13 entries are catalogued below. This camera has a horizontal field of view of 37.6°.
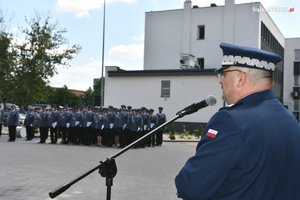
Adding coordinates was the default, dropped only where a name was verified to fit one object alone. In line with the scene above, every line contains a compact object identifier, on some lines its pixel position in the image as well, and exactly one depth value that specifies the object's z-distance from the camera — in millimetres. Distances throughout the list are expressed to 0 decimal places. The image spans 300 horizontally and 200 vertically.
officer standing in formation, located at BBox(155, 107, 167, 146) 21734
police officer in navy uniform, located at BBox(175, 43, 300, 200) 2256
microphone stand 3266
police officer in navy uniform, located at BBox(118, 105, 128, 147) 20219
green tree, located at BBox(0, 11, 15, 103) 31734
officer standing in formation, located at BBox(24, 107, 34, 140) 23562
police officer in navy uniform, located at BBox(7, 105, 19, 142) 22969
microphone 3541
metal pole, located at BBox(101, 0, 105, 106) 34100
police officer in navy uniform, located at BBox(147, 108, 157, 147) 21422
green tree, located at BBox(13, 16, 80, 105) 31703
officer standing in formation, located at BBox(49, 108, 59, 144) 22062
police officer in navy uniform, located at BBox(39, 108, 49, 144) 22484
